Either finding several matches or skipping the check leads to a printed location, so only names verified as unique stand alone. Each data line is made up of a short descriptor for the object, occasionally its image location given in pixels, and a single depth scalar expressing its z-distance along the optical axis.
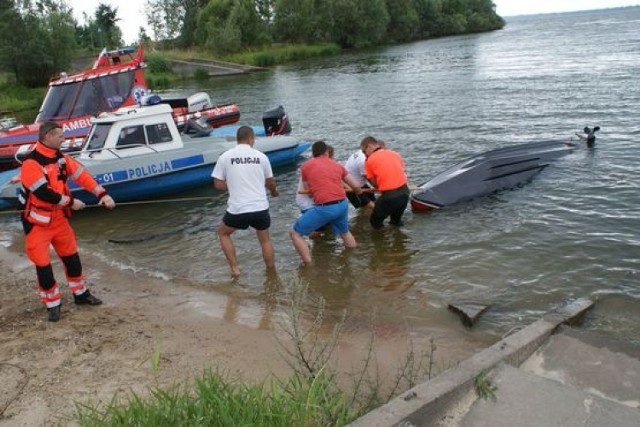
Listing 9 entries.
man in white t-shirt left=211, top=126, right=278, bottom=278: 6.71
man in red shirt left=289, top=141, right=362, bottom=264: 7.23
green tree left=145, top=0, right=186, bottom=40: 64.06
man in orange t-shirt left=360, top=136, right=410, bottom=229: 8.21
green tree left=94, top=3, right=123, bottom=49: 63.97
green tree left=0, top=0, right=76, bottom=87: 35.16
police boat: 10.93
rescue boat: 13.56
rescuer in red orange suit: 5.61
